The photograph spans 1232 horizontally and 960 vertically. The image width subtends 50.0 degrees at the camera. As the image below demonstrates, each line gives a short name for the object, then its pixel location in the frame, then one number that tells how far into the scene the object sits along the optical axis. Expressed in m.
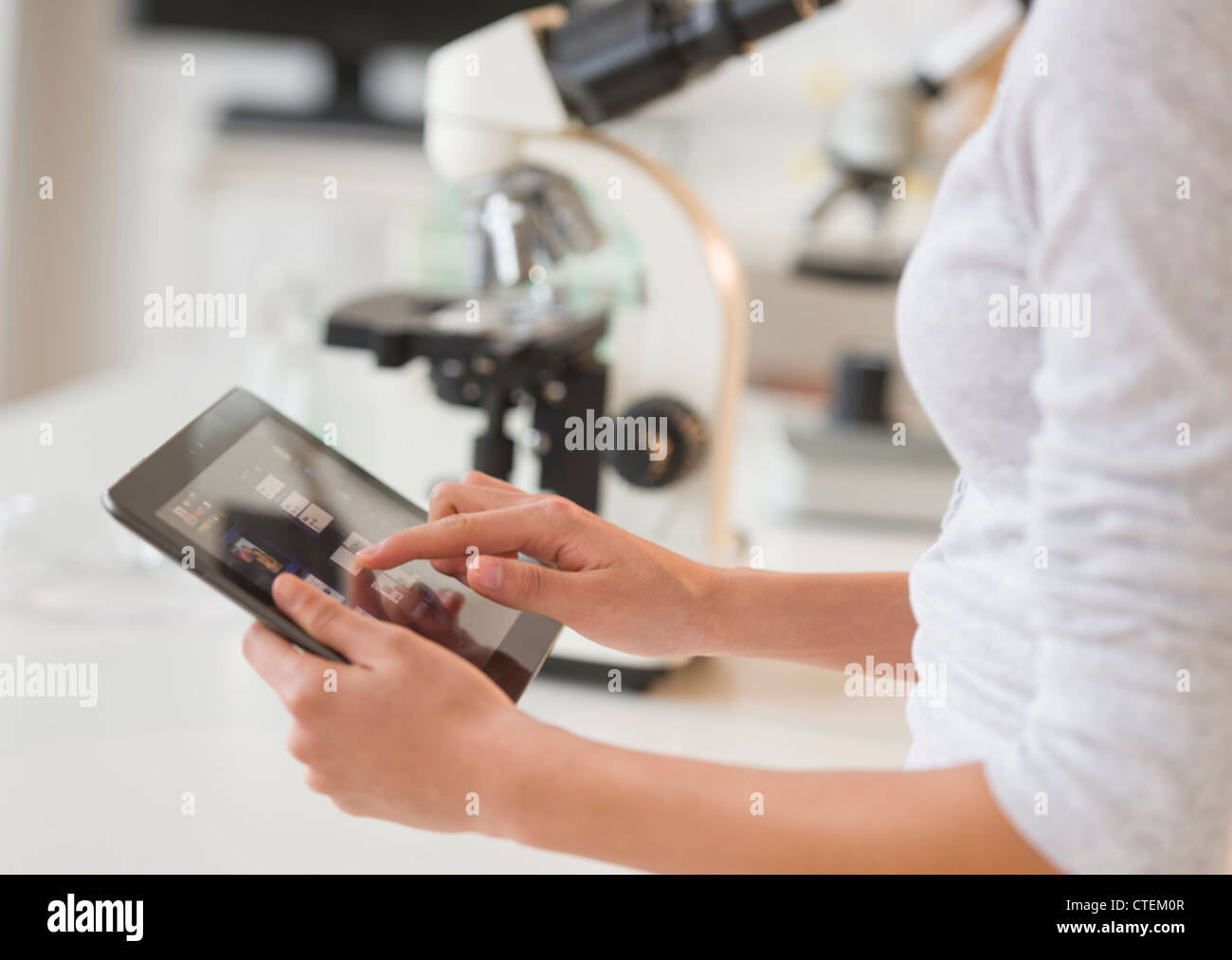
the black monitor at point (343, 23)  3.45
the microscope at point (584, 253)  1.05
